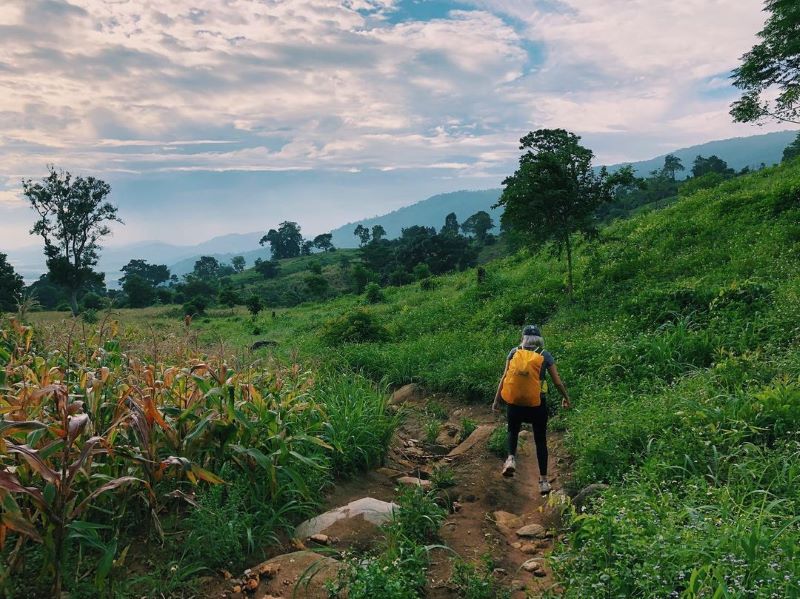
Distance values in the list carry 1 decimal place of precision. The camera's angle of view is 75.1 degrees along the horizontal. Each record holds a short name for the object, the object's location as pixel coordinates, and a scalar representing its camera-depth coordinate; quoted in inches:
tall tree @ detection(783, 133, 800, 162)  2170.0
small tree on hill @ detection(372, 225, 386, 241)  4608.8
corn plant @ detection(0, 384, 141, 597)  127.0
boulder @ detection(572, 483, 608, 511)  207.8
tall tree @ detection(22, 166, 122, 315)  1980.8
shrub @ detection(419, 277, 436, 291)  1027.4
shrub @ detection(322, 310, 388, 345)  614.5
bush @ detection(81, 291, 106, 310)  2406.5
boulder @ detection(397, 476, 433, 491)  243.8
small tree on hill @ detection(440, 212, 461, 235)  4603.8
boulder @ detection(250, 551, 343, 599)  154.7
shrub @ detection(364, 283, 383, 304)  1109.7
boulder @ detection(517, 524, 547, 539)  206.7
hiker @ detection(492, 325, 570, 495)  256.2
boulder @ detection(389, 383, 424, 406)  432.5
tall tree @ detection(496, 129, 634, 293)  541.3
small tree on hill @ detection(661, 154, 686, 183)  4013.3
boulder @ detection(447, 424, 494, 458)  307.6
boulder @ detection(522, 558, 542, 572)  178.5
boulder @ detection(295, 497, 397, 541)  192.9
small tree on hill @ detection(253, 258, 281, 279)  3754.9
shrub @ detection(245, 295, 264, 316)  1551.4
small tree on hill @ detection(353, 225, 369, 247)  5059.1
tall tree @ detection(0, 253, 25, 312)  1637.6
